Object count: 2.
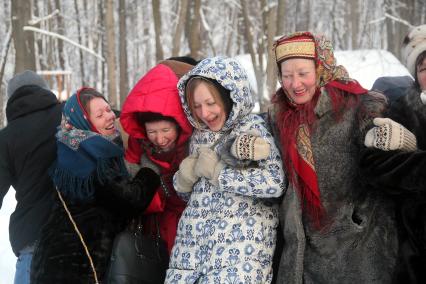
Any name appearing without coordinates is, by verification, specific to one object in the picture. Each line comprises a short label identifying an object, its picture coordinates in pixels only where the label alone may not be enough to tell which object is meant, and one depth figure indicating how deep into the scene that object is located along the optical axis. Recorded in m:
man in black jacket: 2.99
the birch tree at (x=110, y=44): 10.52
